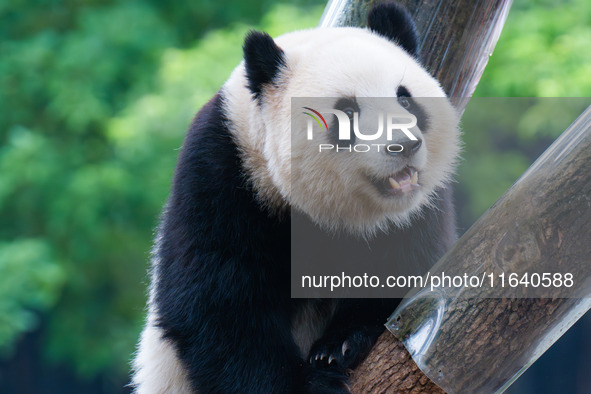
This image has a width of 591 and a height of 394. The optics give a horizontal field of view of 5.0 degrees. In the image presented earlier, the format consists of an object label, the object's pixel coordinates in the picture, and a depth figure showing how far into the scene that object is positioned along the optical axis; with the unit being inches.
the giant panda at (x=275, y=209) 363.4
